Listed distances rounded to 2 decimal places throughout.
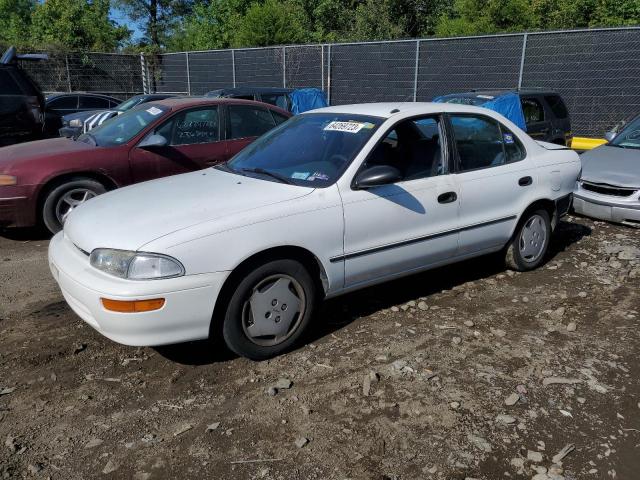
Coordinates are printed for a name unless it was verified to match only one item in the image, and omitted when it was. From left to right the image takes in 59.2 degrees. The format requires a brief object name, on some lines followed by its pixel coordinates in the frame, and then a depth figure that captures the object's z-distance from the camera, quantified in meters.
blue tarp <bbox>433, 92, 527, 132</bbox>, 9.45
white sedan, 3.22
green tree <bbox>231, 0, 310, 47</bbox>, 24.64
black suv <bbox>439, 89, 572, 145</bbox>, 9.70
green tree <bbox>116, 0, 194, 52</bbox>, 37.84
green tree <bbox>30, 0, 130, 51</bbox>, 29.91
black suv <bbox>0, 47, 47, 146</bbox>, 8.18
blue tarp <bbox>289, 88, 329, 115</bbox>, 14.10
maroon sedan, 5.93
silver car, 6.57
